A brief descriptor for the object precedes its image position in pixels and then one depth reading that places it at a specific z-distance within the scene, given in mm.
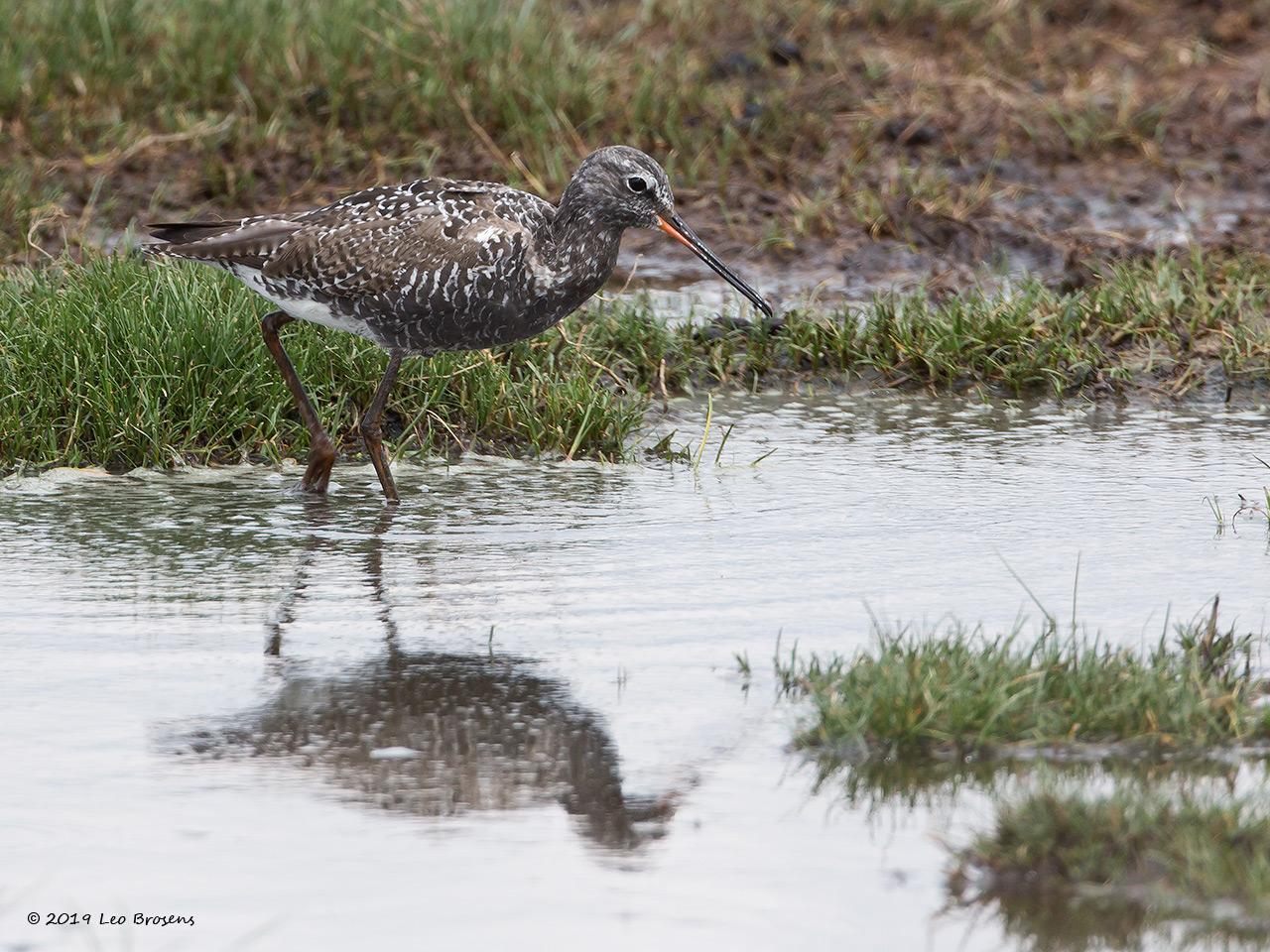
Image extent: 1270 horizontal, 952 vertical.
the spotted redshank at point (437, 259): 14687
